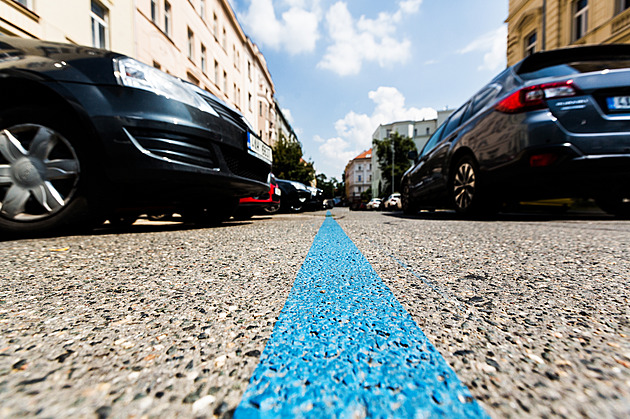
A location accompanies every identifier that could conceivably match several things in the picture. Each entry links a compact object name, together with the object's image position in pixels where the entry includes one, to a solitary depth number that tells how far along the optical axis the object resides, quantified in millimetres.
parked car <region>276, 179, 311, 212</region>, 8844
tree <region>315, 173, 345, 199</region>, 82875
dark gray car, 3201
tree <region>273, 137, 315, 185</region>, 28903
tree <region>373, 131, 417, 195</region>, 47031
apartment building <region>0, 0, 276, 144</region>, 7387
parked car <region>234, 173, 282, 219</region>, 5324
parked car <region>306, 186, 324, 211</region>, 12023
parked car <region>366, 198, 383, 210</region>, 31184
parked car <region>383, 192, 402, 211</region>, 20953
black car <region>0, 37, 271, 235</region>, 2311
